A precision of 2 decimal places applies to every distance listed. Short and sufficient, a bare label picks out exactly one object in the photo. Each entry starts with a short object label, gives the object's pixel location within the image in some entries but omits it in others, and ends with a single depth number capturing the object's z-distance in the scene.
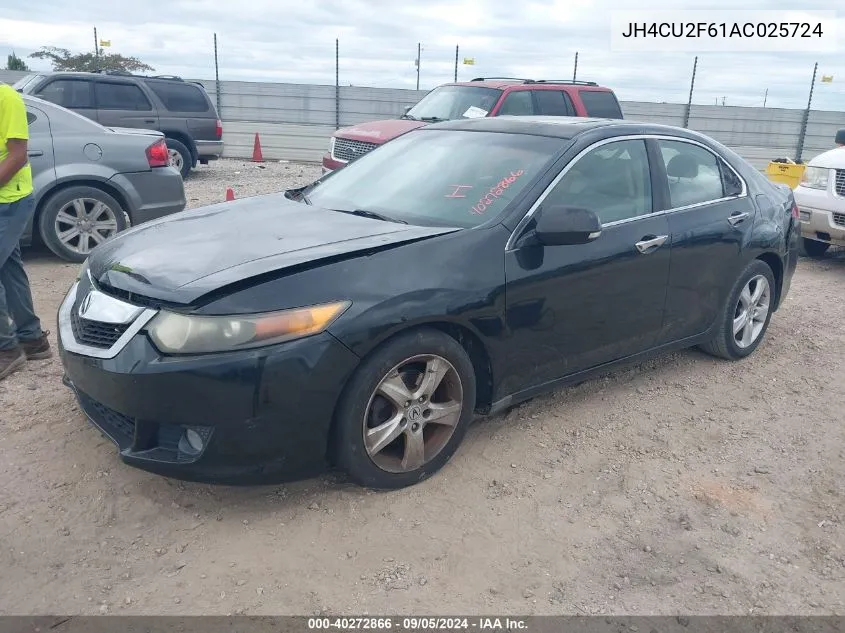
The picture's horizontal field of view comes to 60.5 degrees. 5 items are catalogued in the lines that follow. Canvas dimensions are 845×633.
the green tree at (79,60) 29.33
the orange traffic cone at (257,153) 17.70
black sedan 2.77
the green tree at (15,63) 30.06
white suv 7.85
